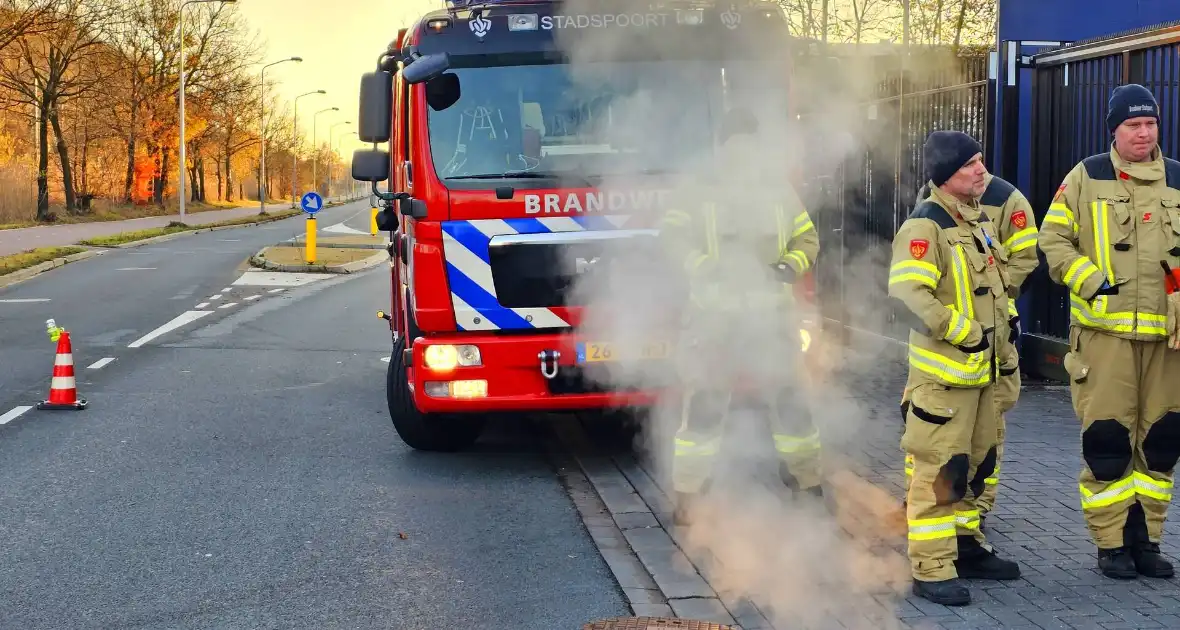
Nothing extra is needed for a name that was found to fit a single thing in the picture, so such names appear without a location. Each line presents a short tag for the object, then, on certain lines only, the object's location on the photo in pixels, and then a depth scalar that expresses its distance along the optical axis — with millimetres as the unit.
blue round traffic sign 27000
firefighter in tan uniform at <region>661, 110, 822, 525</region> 6062
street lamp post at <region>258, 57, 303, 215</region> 63991
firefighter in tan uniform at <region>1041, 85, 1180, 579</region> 4969
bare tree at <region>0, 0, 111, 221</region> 41531
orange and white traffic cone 9352
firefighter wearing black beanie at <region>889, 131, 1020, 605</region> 4695
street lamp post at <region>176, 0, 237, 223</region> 43412
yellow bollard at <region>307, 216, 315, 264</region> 27016
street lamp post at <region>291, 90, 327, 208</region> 75462
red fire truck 6992
